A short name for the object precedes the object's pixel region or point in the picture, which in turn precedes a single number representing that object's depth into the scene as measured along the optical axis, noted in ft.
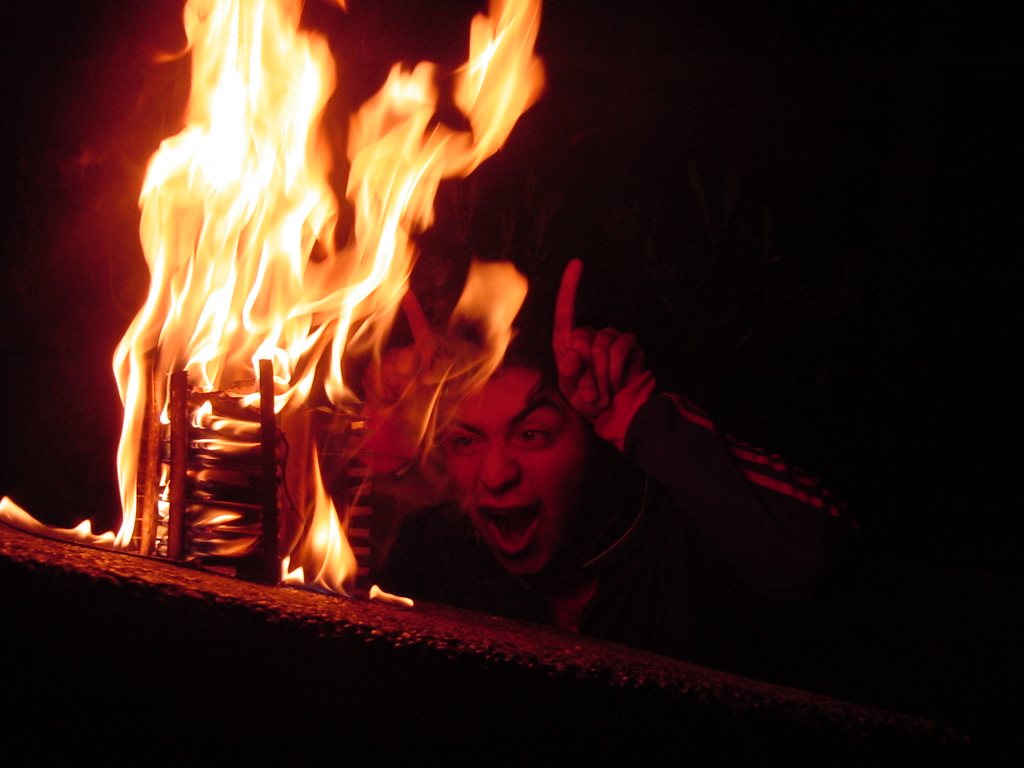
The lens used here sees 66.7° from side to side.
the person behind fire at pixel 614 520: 8.45
